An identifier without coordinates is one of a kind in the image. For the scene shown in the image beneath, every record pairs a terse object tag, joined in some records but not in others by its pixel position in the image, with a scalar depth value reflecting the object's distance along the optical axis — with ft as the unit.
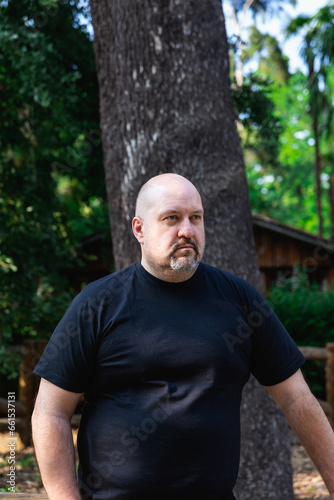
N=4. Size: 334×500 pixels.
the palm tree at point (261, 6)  46.84
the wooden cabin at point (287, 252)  61.57
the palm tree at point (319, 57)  48.24
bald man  6.86
